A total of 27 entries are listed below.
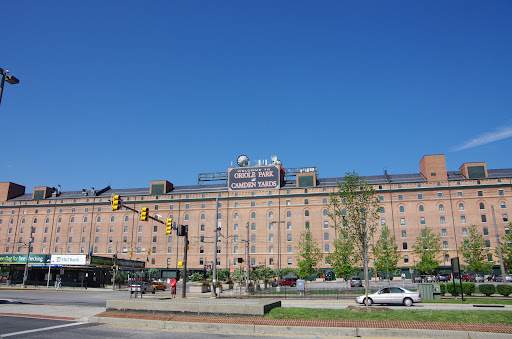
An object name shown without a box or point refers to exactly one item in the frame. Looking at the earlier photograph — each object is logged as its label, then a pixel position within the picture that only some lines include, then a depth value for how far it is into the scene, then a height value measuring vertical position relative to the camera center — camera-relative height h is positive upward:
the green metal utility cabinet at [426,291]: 29.86 -2.04
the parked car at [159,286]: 54.94 -3.14
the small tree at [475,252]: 67.06 +2.17
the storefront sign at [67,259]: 58.79 +0.68
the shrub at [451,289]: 33.87 -2.22
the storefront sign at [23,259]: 61.53 +0.71
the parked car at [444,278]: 68.61 -2.40
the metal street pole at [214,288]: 32.05 -2.02
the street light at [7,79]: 21.83 +10.36
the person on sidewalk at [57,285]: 51.25 -2.83
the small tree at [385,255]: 71.12 +1.70
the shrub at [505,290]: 32.53 -2.13
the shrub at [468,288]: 33.53 -2.03
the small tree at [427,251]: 71.69 +2.49
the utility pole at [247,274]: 43.39 -1.24
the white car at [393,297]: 27.38 -2.32
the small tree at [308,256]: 73.25 +1.59
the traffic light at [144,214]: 25.84 +3.30
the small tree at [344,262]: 64.88 +0.35
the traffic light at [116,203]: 23.58 +3.70
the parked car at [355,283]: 56.96 -2.81
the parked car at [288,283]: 65.59 -3.21
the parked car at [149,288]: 48.74 -3.15
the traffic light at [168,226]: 27.30 +2.65
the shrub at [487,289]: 33.28 -2.09
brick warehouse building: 83.31 +11.92
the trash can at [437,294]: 29.86 -2.28
